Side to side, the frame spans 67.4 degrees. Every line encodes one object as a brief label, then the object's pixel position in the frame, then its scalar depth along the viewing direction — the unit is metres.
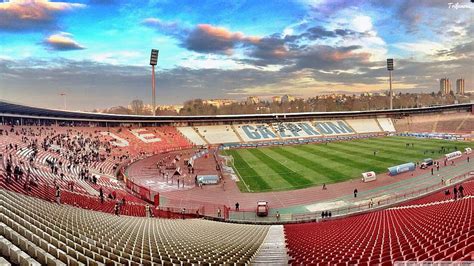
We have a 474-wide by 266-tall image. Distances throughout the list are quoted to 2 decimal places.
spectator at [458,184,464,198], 19.97
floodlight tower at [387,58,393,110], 89.25
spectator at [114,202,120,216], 17.82
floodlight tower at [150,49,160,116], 73.06
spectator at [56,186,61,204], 16.33
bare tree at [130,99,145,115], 133.82
